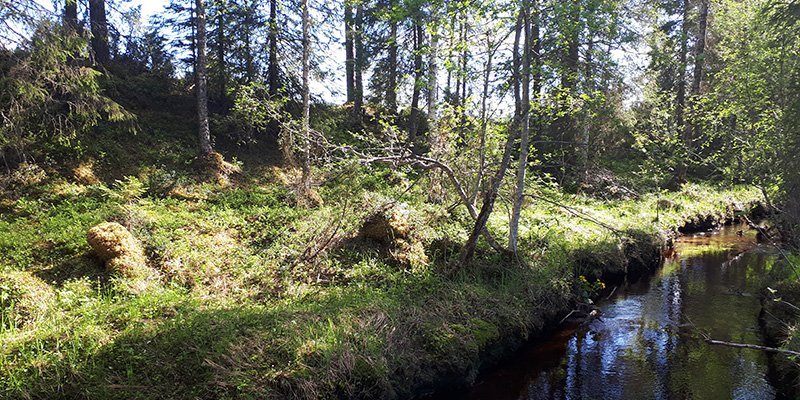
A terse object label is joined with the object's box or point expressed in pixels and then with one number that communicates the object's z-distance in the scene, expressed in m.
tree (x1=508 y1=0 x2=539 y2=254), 8.73
